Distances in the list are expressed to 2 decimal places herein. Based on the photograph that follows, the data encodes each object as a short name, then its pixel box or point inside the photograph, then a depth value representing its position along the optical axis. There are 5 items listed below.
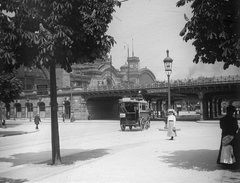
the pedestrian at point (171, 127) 16.17
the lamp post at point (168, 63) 21.48
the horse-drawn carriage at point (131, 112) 23.53
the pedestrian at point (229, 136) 8.16
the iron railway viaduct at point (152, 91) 39.19
